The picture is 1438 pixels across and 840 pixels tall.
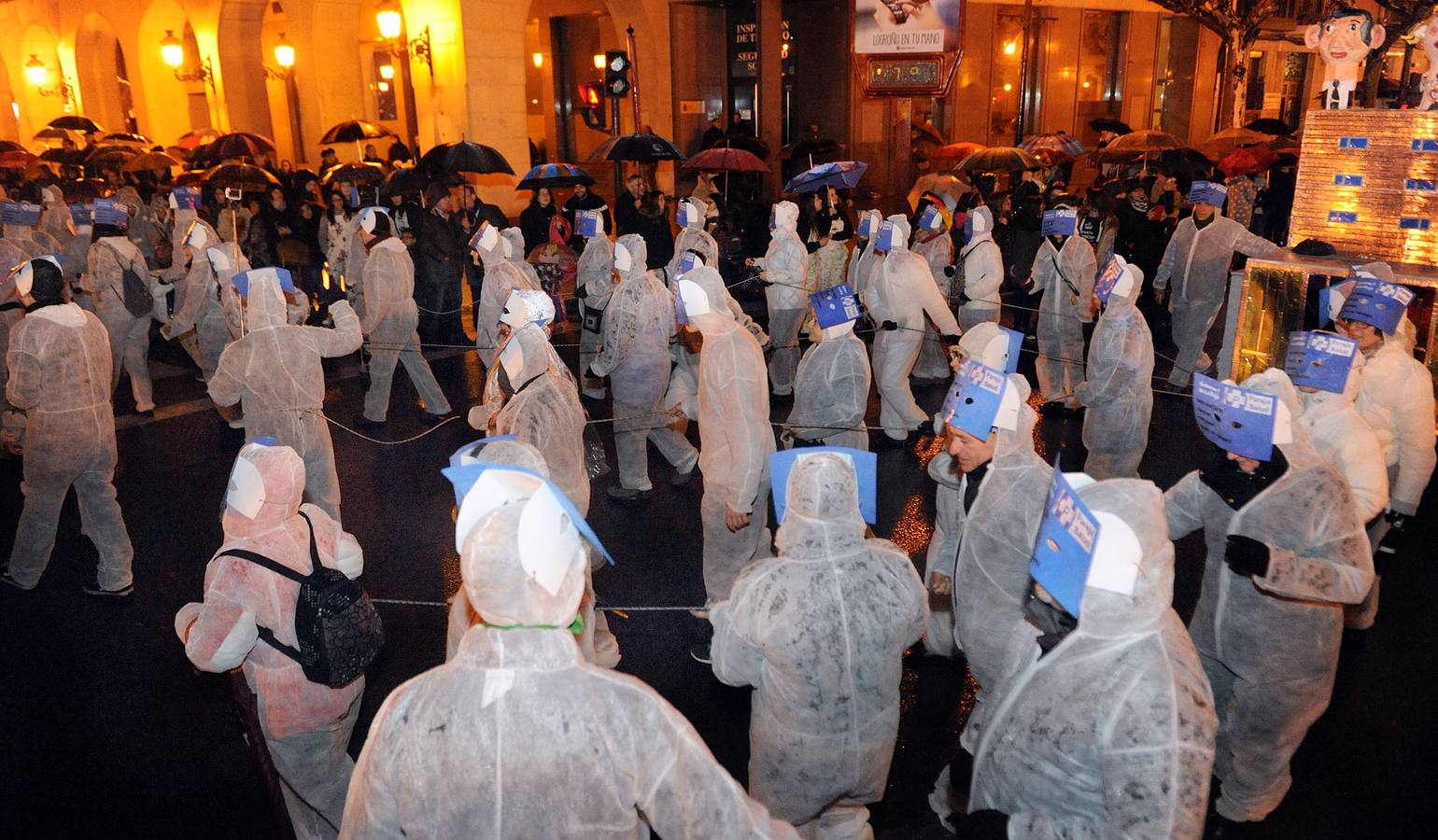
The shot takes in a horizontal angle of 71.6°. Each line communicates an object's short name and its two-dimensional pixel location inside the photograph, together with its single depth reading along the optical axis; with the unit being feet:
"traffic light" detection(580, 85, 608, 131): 54.13
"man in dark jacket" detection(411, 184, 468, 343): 41.11
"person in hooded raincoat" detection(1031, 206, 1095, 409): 32.12
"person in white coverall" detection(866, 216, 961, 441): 30.71
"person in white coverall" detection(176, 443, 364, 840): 11.59
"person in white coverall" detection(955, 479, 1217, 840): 8.25
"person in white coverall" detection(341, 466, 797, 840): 7.31
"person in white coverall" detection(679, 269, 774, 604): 17.93
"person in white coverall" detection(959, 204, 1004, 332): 34.94
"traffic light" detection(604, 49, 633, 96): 48.96
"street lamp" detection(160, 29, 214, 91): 77.82
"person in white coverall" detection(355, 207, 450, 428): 31.42
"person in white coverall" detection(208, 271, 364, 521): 20.22
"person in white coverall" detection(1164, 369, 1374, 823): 12.26
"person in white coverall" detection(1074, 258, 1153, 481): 22.71
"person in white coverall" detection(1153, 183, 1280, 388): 34.09
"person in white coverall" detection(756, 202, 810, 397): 35.17
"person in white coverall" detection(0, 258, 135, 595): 19.44
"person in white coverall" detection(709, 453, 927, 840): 10.75
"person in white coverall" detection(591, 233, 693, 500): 25.32
